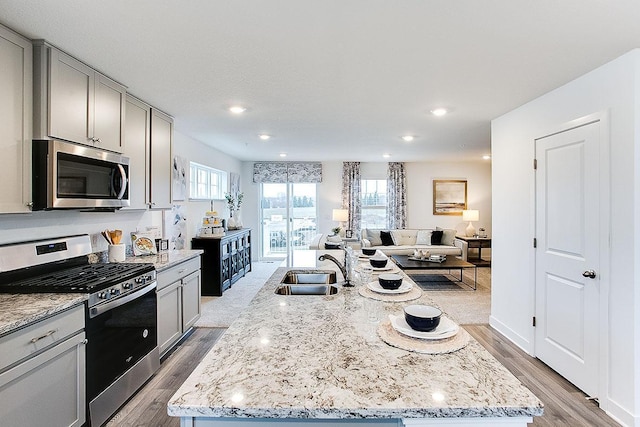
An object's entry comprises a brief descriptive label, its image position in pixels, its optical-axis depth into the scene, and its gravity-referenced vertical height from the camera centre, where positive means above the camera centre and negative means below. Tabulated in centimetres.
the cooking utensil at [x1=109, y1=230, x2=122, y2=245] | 292 -19
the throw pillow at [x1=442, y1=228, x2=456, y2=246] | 723 -51
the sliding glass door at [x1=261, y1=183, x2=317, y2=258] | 796 -2
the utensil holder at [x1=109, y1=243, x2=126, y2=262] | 288 -34
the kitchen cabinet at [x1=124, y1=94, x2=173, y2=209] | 297 +60
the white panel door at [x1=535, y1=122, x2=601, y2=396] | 241 -32
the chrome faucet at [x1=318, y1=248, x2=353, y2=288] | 205 -35
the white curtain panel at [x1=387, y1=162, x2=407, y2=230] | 788 +42
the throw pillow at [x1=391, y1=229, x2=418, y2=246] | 738 -52
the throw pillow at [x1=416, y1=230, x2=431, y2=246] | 725 -53
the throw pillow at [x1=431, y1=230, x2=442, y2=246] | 729 -53
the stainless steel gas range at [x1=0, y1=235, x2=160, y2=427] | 196 -58
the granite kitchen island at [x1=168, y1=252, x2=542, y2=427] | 84 -48
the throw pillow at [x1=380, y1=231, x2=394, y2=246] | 727 -53
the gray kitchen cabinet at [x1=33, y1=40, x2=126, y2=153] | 197 +76
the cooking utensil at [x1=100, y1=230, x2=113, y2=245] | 289 -19
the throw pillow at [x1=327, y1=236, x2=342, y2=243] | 653 -50
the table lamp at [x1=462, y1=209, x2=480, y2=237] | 753 -7
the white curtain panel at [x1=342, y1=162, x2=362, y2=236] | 782 +50
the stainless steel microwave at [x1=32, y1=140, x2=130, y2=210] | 197 +25
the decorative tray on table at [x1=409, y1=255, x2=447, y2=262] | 578 -79
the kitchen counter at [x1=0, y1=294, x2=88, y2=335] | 148 -47
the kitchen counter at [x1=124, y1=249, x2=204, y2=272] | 289 -43
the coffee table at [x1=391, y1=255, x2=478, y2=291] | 541 -85
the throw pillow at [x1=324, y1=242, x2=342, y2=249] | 597 -57
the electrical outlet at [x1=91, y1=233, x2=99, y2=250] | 283 -23
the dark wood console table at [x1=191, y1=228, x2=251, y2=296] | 501 -76
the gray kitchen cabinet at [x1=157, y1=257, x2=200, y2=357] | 288 -85
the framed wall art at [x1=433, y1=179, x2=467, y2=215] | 802 +44
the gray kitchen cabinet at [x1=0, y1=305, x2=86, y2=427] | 147 -79
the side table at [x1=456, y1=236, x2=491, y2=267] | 716 -69
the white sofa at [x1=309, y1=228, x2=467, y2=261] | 684 -62
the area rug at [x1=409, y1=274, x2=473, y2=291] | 542 -121
